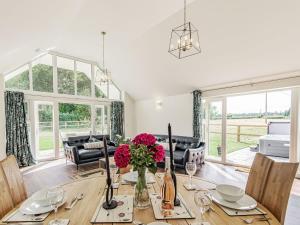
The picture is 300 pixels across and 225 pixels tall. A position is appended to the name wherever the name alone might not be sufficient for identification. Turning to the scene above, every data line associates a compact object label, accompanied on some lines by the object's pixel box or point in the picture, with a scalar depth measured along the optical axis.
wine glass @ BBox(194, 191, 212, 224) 1.06
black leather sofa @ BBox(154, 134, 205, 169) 4.14
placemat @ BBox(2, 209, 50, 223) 1.06
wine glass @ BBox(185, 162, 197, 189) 1.49
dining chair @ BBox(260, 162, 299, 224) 1.18
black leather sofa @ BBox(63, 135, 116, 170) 4.66
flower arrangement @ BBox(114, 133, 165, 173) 1.17
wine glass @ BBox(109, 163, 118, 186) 1.59
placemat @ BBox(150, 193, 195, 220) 1.08
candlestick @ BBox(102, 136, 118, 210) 1.15
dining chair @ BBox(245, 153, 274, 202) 1.40
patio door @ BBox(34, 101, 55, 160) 5.58
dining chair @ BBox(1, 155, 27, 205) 1.36
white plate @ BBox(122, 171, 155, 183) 1.62
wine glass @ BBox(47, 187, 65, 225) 1.03
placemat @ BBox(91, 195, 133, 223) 1.05
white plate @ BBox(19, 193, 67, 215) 1.13
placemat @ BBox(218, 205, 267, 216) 1.10
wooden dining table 1.04
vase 1.19
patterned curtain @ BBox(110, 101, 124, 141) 7.21
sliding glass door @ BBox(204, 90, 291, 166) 4.80
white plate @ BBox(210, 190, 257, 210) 1.17
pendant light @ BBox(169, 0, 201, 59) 2.71
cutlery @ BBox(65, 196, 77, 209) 1.20
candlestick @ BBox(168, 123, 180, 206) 1.20
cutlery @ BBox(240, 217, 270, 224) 1.02
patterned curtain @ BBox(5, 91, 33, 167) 4.86
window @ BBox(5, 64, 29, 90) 5.07
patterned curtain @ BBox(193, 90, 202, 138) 5.49
